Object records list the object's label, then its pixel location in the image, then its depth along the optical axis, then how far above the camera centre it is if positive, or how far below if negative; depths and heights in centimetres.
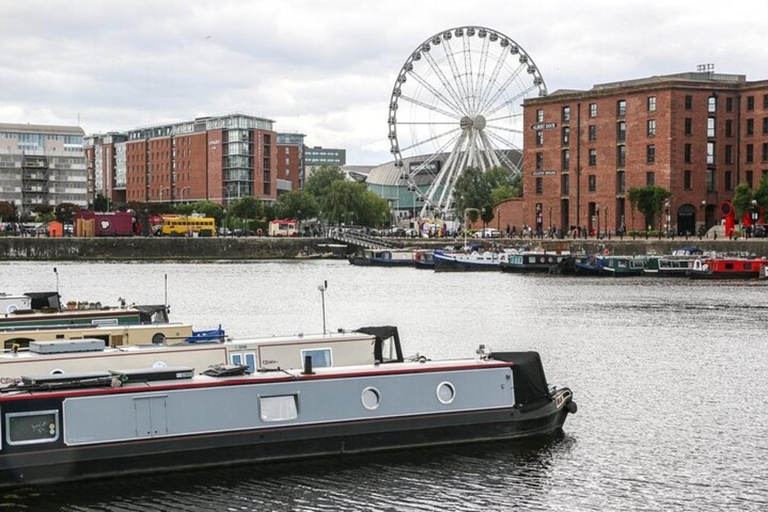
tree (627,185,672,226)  12044 +344
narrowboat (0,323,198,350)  3344 -338
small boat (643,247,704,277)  10606 -353
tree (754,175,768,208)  11669 +375
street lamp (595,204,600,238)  13288 +153
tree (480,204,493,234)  15088 +199
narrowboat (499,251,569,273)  11506 -368
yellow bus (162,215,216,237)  18188 +28
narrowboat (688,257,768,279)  10044 -375
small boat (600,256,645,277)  10831 -383
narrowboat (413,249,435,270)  13425 -397
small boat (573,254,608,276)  11019 -383
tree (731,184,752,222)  11769 +323
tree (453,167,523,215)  16188 +604
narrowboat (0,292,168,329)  3912 -331
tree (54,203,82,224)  19150 +222
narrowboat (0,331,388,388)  2727 -339
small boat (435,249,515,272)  12231 -378
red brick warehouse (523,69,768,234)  12500 +1007
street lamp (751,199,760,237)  11762 +143
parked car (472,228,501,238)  15050 -82
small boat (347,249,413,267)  14312 -413
